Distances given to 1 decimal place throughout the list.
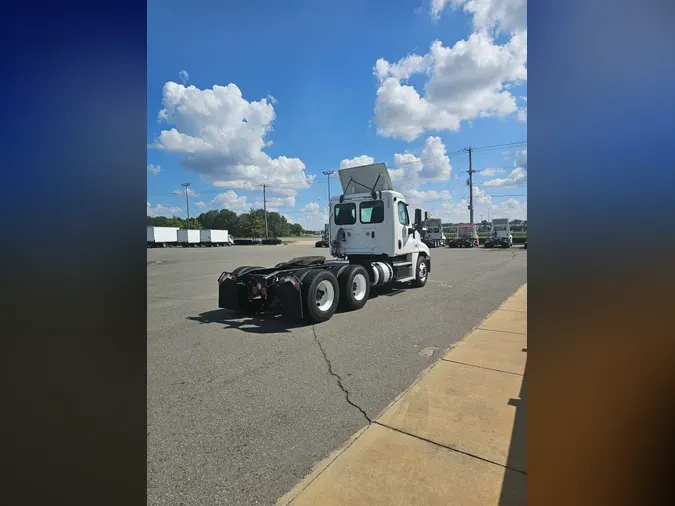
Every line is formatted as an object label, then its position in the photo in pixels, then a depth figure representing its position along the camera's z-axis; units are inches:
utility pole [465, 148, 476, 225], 2037.4
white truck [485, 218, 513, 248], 1497.3
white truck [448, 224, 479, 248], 1647.4
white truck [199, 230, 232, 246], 2488.1
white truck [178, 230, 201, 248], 2417.6
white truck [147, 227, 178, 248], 2244.1
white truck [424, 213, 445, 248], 1726.5
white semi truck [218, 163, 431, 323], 269.1
